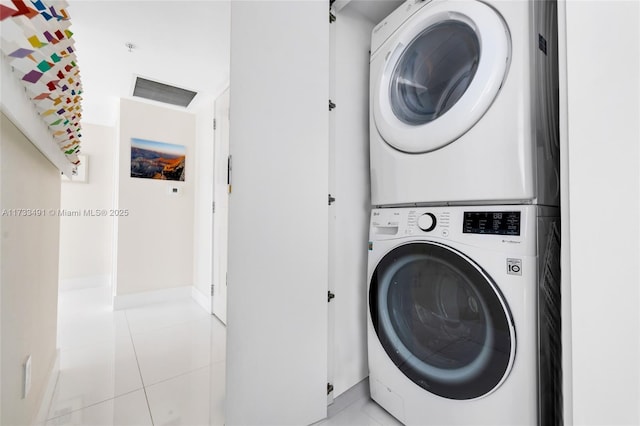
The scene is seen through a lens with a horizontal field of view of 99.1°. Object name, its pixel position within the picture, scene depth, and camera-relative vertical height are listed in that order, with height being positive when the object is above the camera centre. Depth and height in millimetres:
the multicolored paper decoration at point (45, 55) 567 +397
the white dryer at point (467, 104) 851 +408
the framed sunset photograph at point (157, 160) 2850 +608
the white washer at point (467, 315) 822 -345
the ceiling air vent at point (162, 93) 2553 +1231
